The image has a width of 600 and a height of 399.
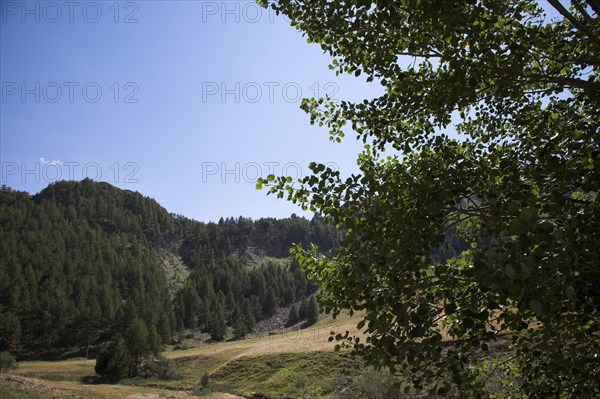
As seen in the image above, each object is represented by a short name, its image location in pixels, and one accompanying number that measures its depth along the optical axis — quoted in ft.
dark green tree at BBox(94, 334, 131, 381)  232.94
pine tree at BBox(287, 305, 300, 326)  492.54
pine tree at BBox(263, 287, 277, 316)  547.08
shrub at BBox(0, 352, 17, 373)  235.40
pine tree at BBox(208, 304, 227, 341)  445.37
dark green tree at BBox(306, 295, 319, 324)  483.10
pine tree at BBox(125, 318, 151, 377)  275.59
